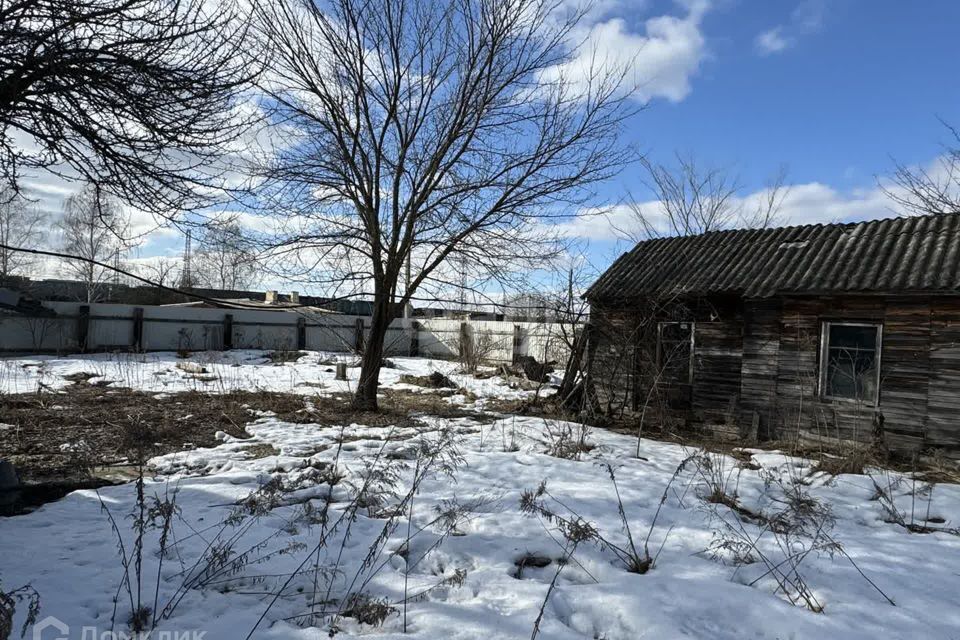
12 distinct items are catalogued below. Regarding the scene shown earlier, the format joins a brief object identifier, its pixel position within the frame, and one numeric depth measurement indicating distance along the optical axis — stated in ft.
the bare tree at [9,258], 91.61
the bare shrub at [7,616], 6.46
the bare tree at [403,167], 30.83
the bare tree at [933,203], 55.83
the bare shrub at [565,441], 22.52
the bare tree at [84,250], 86.74
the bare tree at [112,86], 11.44
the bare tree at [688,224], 79.00
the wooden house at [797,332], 25.90
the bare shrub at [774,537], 11.13
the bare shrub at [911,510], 15.62
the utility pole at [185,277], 108.51
